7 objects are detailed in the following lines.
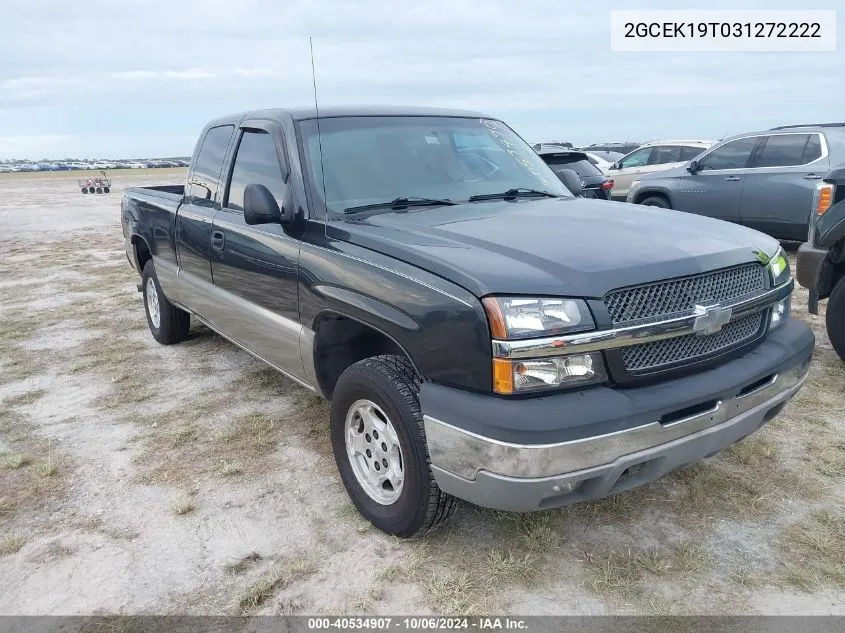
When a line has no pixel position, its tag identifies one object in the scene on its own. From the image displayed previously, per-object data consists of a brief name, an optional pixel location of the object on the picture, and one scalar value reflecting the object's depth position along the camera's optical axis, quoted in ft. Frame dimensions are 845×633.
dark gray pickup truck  7.66
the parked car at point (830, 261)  15.05
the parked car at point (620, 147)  115.53
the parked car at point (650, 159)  43.57
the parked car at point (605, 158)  52.80
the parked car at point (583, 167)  32.89
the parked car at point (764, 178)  28.55
